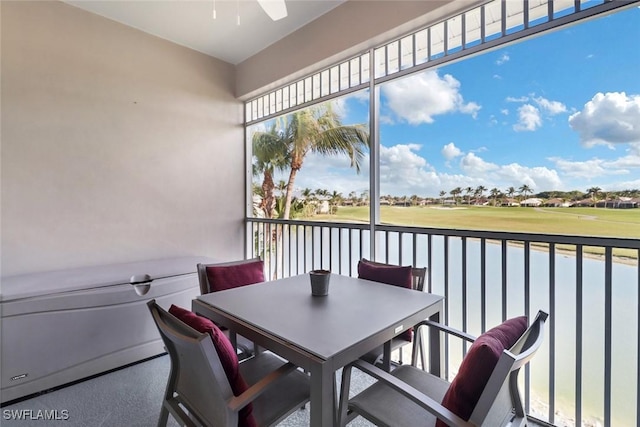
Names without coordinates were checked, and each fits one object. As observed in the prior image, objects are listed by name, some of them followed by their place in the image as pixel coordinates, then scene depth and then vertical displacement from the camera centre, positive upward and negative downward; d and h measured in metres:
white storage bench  2.01 -0.83
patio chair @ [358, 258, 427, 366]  1.86 -0.49
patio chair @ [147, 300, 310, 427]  1.09 -0.69
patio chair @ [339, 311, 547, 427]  0.94 -0.66
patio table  1.10 -0.52
